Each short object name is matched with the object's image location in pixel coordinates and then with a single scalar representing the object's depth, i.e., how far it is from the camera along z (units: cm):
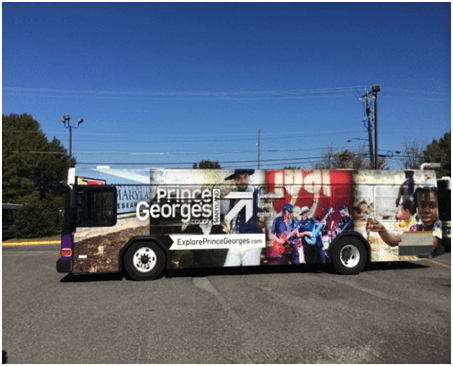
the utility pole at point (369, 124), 3104
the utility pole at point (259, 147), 5031
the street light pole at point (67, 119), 3478
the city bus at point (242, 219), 949
